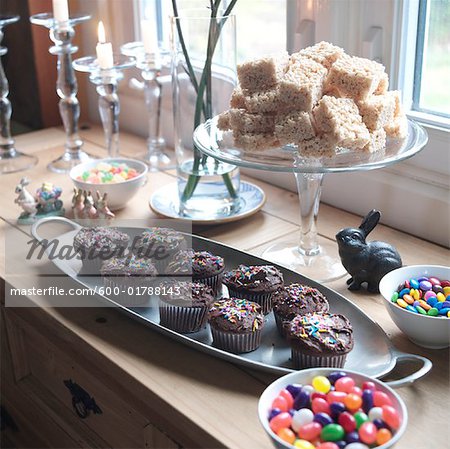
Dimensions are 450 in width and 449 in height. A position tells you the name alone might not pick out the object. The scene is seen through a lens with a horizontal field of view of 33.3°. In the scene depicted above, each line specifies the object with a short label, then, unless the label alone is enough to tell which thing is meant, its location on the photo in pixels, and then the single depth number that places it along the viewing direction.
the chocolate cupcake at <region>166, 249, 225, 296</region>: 1.12
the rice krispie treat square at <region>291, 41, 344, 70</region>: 1.11
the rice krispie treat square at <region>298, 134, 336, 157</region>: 1.04
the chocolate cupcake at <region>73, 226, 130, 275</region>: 1.18
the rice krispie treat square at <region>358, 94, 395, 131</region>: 1.06
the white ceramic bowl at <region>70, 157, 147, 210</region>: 1.45
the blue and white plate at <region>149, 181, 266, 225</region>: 1.39
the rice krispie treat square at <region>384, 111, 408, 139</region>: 1.11
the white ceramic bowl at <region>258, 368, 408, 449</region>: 0.76
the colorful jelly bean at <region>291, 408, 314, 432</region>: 0.78
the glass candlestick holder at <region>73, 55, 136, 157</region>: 1.61
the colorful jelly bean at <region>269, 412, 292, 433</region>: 0.78
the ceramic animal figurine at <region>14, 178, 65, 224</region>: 1.44
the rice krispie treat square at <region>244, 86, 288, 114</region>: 1.07
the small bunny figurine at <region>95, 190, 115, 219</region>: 1.40
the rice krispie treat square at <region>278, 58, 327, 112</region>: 1.04
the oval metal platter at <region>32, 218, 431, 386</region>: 0.94
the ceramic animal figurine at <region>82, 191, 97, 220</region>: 1.39
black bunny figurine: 1.13
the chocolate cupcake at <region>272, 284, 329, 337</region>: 1.00
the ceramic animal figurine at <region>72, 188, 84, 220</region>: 1.40
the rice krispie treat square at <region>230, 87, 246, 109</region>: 1.12
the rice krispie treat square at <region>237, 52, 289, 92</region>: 1.08
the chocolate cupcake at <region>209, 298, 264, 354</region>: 0.98
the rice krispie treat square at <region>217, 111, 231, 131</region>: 1.14
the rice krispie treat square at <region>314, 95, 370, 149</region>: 1.02
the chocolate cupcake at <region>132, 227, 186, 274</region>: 1.18
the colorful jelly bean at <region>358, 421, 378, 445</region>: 0.76
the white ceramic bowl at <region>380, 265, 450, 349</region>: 0.97
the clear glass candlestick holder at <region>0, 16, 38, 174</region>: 1.72
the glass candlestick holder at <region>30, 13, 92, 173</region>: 1.65
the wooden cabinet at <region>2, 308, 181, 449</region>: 1.08
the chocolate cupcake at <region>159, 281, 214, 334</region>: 1.03
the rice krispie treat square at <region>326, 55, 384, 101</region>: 1.05
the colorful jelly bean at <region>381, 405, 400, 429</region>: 0.78
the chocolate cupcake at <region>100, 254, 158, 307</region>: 1.11
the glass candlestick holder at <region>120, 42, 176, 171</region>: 1.65
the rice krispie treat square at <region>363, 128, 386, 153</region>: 1.06
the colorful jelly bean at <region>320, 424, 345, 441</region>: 0.77
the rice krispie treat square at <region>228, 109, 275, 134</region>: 1.08
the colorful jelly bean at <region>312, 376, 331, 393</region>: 0.83
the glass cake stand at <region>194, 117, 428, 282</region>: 1.04
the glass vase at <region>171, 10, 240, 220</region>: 1.33
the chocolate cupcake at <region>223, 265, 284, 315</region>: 1.07
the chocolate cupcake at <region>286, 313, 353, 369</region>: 0.92
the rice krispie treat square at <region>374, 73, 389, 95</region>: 1.11
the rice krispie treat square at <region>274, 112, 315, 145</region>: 1.04
